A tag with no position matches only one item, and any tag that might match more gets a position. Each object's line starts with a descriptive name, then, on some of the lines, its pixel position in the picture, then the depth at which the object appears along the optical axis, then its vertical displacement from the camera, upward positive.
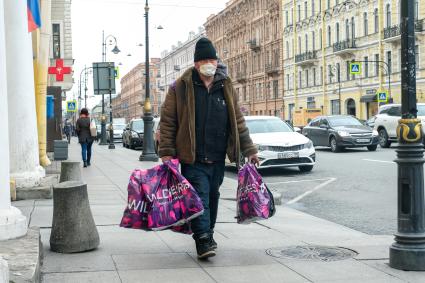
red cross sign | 27.33 +2.20
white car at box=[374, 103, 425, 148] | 25.66 -0.30
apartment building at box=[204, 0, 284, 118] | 75.00 +8.76
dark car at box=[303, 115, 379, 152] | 23.58 -0.62
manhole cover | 6.01 -1.31
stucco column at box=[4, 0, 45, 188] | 9.09 +0.33
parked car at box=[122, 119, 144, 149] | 33.41 -0.73
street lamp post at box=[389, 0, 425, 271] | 5.42 -0.46
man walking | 5.81 -0.08
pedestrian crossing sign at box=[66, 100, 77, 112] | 52.88 +1.30
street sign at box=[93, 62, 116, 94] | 29.97 +1.96
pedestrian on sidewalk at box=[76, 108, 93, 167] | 18.97 -0.41
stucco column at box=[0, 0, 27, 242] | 5.36 -0.51
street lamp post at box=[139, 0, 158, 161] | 21.25 -0.51
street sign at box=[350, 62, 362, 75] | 48.88 +3.67
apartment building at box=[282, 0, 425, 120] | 49.88 +5.68
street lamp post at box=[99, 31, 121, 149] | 34.22 -0.09
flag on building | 9.19 +1.54
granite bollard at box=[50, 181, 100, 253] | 6.05 -0.96
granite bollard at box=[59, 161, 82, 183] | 10.75 -0.83
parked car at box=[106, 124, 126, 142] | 50.91 -0.88
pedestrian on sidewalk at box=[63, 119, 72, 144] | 52.61 -0.73
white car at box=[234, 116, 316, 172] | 15.70 -0.78
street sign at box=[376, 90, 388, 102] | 43.75 +1.29
